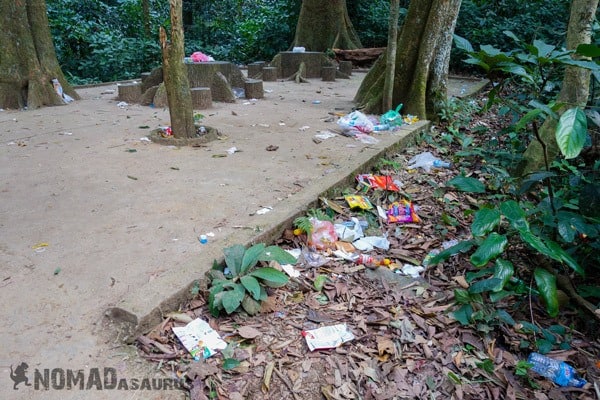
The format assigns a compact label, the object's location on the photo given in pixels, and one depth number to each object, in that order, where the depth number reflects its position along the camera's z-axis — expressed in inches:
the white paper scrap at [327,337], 86.0
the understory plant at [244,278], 90.9
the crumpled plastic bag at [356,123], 234.8
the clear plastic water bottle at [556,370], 82.4
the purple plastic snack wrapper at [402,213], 144.6
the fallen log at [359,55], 532.7
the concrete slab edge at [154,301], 83.0
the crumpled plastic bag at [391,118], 241.2
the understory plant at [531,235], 84.7
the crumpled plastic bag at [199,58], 353.9
